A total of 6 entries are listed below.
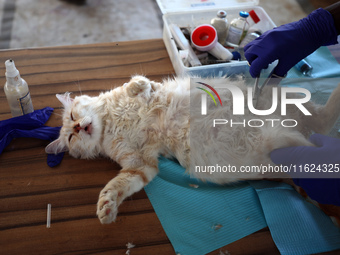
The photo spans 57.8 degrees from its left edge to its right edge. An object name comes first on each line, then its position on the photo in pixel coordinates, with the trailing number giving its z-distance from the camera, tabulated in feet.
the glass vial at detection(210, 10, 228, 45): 2.42
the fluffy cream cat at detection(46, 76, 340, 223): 1.65
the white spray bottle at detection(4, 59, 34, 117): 1.82
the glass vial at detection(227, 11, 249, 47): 2.45
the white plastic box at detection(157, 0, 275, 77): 2.22
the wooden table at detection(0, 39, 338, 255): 1.56
